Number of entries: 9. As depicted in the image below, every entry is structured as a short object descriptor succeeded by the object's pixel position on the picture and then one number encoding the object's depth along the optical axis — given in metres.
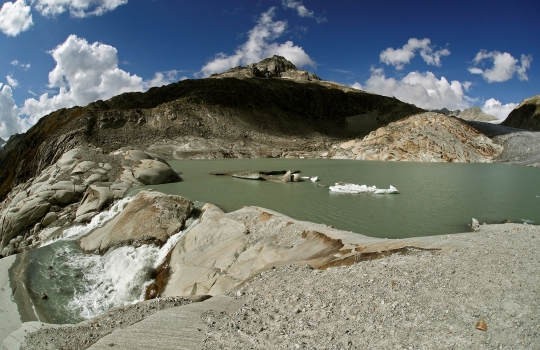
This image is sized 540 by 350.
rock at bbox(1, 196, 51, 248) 16.78
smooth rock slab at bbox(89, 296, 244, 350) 4.53
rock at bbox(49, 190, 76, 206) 18.62
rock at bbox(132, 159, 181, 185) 23.07
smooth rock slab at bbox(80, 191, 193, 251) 12.81
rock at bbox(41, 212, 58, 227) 17.13
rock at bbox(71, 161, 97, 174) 21.96
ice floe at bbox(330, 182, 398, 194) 19.67
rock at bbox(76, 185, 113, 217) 17.23
